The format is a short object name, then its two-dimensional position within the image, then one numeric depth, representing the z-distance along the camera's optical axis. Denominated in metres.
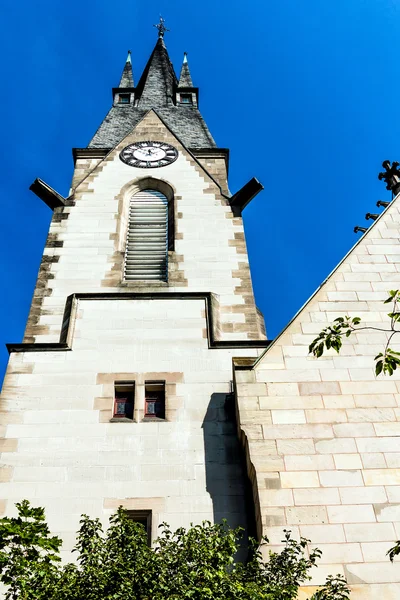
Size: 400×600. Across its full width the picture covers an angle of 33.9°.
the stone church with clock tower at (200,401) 8.41
